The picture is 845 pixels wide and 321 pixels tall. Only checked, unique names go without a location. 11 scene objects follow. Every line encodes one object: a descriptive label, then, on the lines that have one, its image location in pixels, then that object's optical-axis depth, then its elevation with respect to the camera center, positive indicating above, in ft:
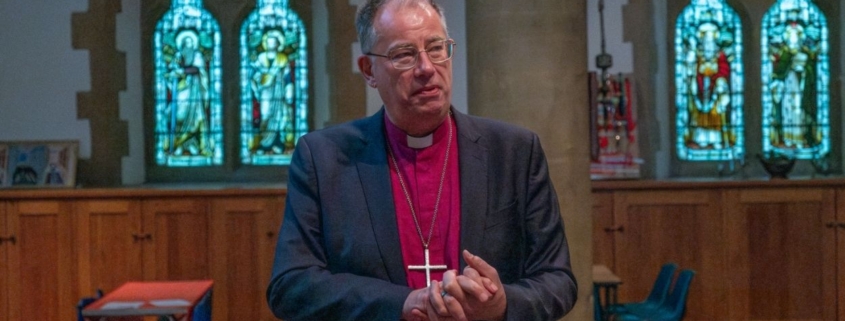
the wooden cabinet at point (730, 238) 23.97 -2.13
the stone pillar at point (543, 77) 16.66 +0.95
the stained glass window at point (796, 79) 27.35 +1.35
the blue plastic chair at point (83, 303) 14.85 -2.03
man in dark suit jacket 6.64 -0.37
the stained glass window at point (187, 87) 27.45 +1.50
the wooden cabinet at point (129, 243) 23.97 -1.96
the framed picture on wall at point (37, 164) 24.94 -0.24
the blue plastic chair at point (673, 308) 19.16 -2.95
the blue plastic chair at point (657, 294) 20.92 -2.94
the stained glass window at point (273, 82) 27.48 +1.57
